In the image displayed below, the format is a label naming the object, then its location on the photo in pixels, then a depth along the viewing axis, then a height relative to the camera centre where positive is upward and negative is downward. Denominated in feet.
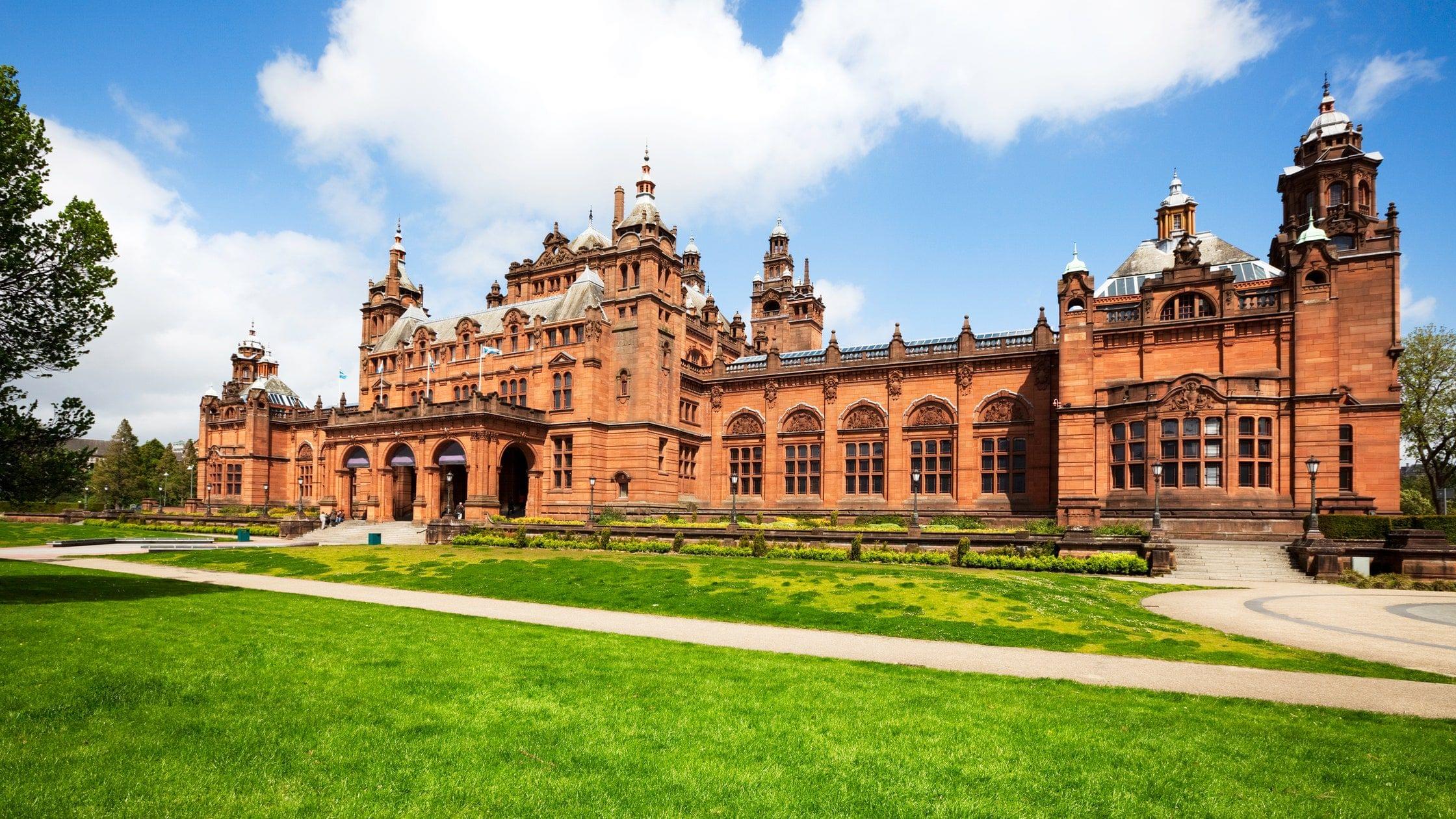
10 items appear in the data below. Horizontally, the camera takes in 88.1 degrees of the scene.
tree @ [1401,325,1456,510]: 182.39 +12.47
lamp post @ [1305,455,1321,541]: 100.68 -8.75
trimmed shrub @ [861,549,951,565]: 98.32 -14.42
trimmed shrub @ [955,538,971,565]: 96.78 -12.96
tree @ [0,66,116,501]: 53.57 +11.15
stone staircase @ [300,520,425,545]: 147.23 -17.61
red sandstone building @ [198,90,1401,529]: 122.93 +11.02
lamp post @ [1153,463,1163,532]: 107.04 -5.70
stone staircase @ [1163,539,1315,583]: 97.45 -15.33
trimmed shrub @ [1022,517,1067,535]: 124.16 -13.15
